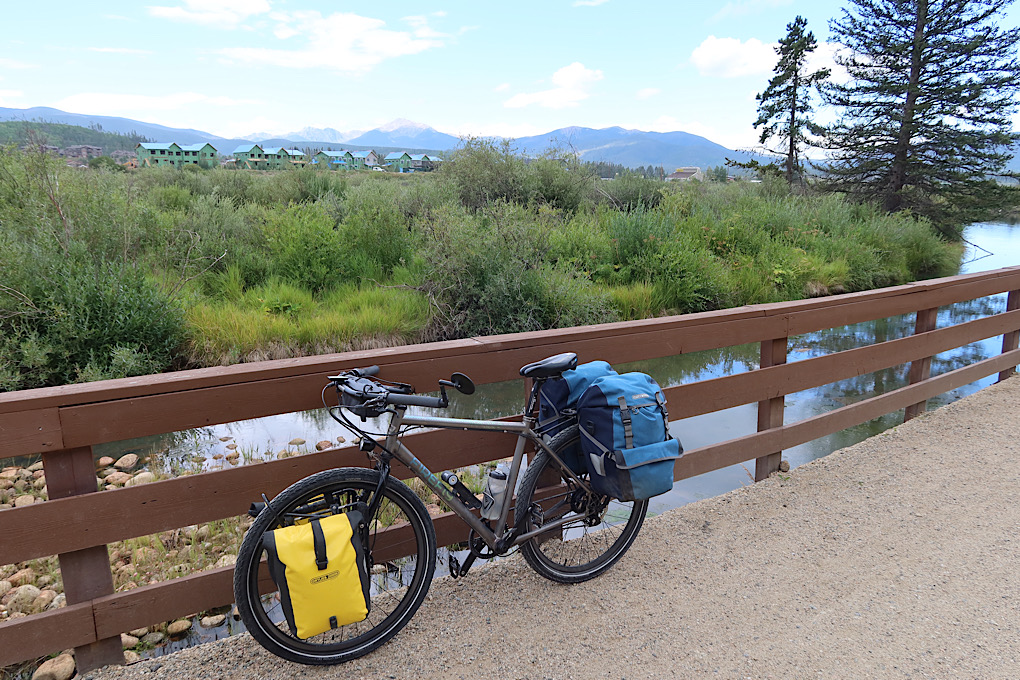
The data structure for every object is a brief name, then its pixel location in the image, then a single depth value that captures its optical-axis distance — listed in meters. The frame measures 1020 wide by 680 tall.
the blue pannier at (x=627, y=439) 2.71
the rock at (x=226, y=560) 4.37
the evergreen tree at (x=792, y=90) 30.06
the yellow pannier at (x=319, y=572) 2.21
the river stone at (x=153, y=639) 3.59
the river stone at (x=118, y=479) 5.86
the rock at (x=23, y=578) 4.21
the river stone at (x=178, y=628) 3.68
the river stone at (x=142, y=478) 5.71
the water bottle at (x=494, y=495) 2.84
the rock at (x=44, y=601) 3.90
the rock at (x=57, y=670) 2.74
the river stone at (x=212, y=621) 3.74
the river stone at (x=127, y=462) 6.32
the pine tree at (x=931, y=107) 23.98
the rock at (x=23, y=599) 3.88
